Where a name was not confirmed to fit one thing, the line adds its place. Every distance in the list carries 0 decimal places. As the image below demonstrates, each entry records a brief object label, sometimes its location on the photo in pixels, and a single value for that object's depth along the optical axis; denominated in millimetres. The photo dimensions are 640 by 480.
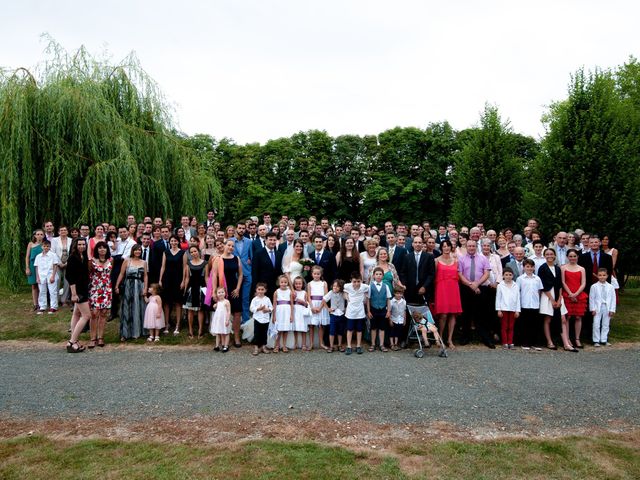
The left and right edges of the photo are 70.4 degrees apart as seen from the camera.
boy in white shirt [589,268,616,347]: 9203
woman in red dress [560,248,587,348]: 8961
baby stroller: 8023
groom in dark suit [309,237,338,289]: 9000
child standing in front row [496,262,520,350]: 8719
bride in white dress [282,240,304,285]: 8828
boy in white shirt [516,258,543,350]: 8828
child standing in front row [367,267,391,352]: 8281
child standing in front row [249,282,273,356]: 8188
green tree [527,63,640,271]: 12484
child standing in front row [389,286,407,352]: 8445
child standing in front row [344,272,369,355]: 8250
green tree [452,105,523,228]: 16344
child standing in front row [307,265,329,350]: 8477
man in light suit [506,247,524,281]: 9156
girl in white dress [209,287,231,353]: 8227
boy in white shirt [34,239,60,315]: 10273
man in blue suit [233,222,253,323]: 9414
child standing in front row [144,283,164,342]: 8898
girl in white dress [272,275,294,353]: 8289
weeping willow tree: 11141
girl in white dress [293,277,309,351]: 8359
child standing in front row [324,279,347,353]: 8398
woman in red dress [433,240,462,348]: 8656
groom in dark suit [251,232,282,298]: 8797
